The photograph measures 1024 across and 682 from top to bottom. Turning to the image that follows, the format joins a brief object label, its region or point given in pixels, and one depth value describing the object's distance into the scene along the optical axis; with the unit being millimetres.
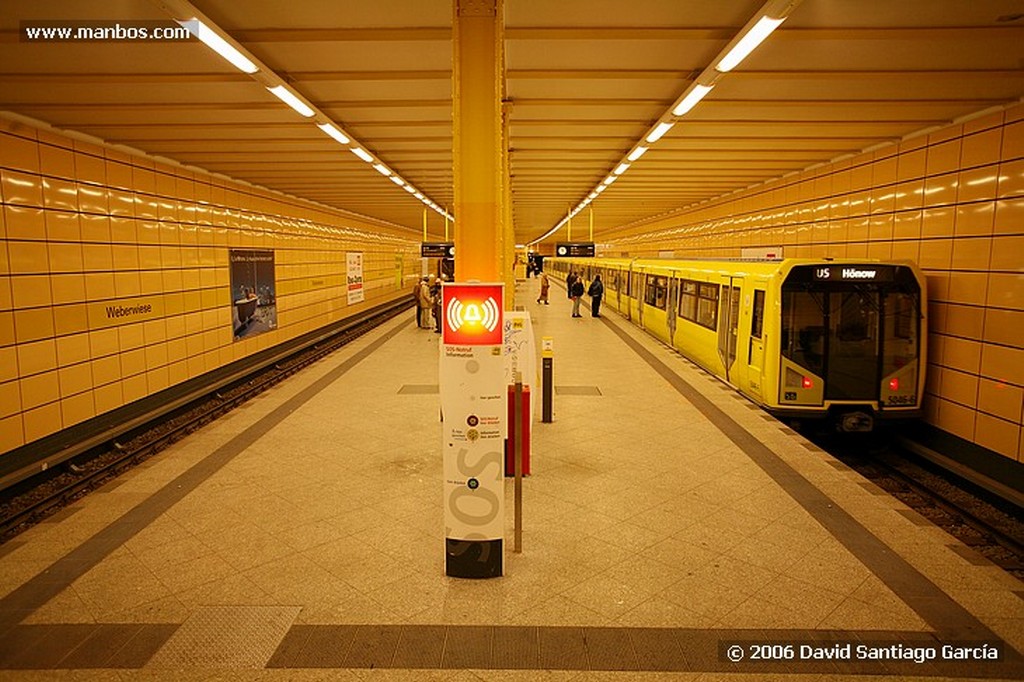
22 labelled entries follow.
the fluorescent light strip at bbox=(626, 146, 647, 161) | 9781
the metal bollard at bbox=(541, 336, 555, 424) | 8047
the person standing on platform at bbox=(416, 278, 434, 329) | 18250
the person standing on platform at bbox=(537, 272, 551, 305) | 26219
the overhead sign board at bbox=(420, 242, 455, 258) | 20000
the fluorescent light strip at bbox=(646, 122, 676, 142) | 7992
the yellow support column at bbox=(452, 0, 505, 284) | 4484
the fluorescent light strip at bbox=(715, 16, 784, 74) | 4488
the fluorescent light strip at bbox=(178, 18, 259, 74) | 4523
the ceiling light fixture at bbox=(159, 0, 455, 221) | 4266
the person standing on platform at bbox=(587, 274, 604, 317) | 20875
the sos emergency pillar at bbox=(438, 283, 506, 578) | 4137
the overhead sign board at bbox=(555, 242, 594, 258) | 21531
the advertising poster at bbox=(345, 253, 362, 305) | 21609
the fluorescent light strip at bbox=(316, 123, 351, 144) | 7818
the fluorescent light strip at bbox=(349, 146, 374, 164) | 9519
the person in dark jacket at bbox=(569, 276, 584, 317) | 20578
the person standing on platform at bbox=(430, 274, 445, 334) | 17539
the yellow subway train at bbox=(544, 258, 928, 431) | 7500
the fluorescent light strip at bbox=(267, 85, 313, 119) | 6160
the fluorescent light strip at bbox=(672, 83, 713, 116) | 6248
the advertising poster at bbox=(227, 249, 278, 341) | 12547
